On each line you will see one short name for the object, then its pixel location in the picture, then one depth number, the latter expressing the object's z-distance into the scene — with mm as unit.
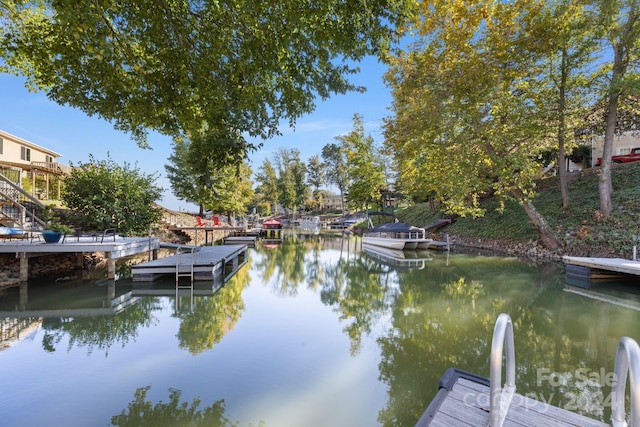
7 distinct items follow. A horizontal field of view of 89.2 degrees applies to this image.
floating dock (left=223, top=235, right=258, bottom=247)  22453
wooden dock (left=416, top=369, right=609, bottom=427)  2592
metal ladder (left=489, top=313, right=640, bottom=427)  1751
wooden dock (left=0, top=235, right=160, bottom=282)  9266
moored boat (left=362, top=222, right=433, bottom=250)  18531
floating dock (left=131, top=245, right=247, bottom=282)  10289
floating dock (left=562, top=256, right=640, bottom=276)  9071
